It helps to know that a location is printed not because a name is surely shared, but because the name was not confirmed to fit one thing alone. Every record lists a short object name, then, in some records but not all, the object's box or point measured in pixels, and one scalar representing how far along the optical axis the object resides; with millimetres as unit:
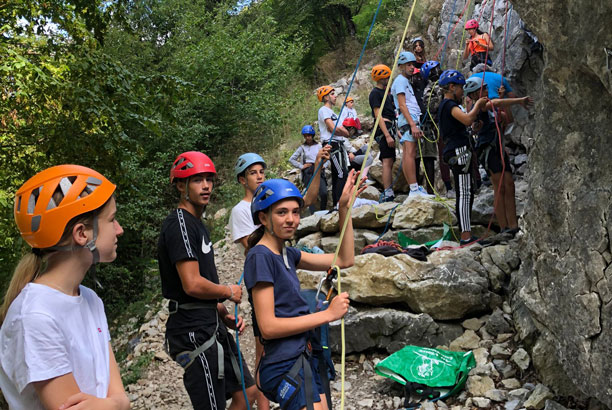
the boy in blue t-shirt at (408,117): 7883
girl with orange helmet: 1672
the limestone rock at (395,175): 9961
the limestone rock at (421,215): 7535
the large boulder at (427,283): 5492
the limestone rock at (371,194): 9727
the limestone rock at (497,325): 5320
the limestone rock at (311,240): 7902
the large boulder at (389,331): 5465
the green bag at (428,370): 4703
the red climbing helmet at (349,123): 10333
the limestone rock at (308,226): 8438
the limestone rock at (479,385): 4637
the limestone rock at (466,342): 5289
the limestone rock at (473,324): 5496
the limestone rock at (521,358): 4766
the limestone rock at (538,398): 4266
